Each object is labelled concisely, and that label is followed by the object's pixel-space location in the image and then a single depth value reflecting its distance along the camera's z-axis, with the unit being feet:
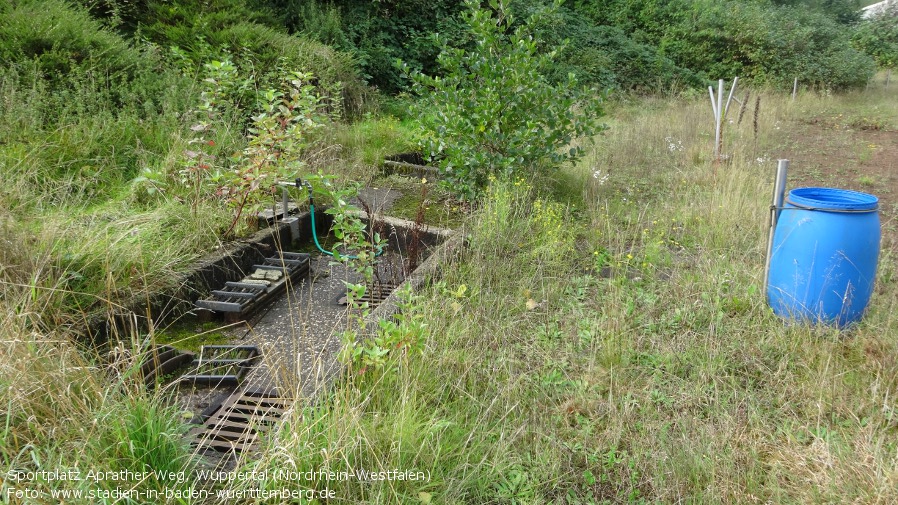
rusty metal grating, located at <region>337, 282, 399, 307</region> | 11.87
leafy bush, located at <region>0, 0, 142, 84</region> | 18.42
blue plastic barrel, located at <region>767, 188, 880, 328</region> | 10.47
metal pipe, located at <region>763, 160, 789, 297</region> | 11.39
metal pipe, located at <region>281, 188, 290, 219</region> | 14.84
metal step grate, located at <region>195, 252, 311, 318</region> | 11.36
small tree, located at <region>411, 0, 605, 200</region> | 17.33
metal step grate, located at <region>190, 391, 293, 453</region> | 7.34
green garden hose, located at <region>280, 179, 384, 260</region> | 14.25
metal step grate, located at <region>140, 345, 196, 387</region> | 9.21
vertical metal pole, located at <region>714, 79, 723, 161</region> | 22.66
